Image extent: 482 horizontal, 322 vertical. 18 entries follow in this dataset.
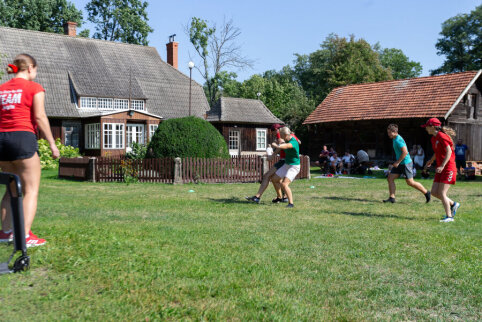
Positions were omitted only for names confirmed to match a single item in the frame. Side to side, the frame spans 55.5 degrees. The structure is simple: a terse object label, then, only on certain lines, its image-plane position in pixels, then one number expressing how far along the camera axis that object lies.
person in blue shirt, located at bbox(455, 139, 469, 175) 20.30
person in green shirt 10.12
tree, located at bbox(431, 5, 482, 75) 52.56
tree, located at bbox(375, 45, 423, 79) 72.81
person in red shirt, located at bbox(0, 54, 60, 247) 5.07
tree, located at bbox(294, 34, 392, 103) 50.62
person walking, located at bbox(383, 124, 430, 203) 11.09
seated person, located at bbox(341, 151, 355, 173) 22.95
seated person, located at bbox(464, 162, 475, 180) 19.77
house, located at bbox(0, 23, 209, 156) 29.69
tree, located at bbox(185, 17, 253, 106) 52.06
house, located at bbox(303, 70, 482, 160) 26.50
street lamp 28.33
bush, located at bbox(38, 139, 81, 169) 23.76
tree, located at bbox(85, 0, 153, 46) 51.44
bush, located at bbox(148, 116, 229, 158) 17.64
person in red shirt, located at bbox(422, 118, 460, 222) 8.60
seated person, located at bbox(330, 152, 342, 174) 22.28
